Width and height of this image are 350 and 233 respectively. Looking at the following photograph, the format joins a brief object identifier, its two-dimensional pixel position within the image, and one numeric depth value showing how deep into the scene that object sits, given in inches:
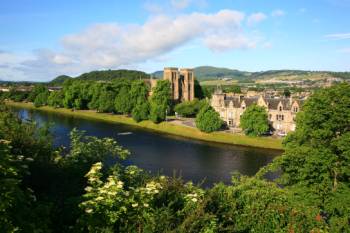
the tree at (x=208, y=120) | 3265.3
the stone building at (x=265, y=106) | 3196.4
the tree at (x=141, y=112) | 4109.3
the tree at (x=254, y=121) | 2982.3
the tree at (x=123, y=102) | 4515.3
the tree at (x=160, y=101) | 3922.2
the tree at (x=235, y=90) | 6899.1
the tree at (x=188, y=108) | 4346.0
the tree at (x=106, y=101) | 4817.9
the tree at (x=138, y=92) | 4411.2
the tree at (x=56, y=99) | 5772.6
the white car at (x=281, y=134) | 3056.1
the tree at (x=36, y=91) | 6771.7
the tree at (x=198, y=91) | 6142.7
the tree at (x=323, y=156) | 1000.5
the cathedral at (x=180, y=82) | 5191.9
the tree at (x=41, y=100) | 6190.9
